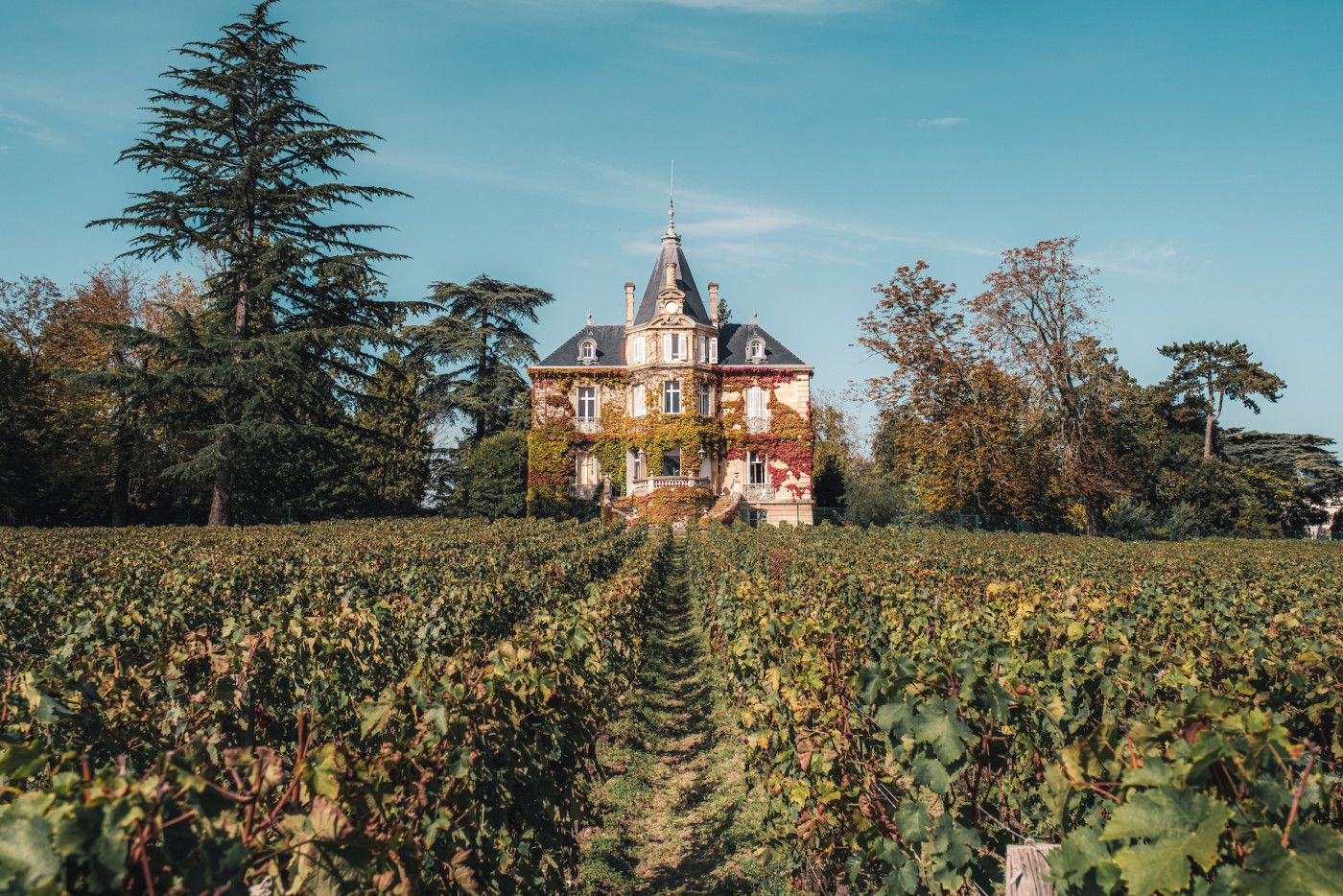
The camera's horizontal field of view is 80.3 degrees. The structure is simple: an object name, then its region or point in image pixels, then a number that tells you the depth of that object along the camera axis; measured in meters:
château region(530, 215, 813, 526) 37.94
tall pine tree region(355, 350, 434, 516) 38.38
